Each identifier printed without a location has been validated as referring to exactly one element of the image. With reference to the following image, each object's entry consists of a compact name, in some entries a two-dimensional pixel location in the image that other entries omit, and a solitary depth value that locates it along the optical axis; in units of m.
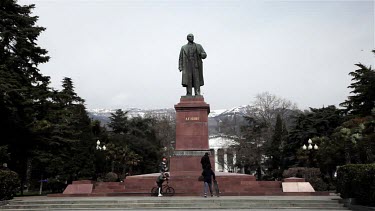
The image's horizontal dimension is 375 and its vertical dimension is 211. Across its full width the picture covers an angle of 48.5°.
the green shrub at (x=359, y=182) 12.34
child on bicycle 17.17
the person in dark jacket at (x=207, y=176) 15.84
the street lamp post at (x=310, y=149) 35.35
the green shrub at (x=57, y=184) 36.13
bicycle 17.79
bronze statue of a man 22.89
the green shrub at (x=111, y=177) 32.26
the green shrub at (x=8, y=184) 15.59
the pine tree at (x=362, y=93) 36.03
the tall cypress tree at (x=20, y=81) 24.58
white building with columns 63.59
